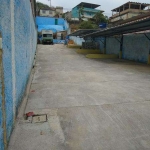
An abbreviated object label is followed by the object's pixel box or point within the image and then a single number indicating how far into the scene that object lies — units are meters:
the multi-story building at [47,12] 58.91
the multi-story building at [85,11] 50.71
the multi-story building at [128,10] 44.64
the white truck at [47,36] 30.02
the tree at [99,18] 42.91
